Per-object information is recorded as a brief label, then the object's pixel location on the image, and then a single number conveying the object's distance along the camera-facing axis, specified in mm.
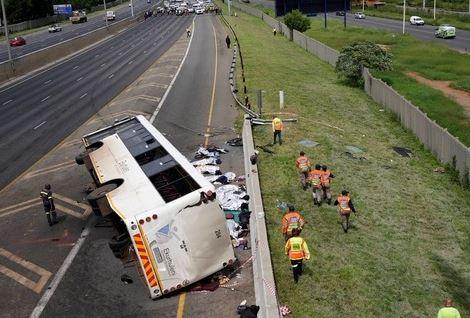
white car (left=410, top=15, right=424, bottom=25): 101625
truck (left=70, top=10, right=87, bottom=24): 132250
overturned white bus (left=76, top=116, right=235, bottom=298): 14188
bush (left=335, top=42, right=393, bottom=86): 48497
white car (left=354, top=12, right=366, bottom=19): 121938
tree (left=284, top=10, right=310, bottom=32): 79300
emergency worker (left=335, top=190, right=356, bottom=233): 19203
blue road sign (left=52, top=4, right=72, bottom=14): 146150
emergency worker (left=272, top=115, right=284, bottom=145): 28438
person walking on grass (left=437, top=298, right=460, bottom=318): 11859
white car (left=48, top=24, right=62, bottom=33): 112500
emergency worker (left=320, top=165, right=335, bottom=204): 21484
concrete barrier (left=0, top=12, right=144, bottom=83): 58134
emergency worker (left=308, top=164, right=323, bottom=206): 21375
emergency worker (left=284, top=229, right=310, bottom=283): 15367
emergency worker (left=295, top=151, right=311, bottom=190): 22922
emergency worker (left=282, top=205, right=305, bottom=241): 16719
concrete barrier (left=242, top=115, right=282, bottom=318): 13339
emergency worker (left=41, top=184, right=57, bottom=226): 20109
